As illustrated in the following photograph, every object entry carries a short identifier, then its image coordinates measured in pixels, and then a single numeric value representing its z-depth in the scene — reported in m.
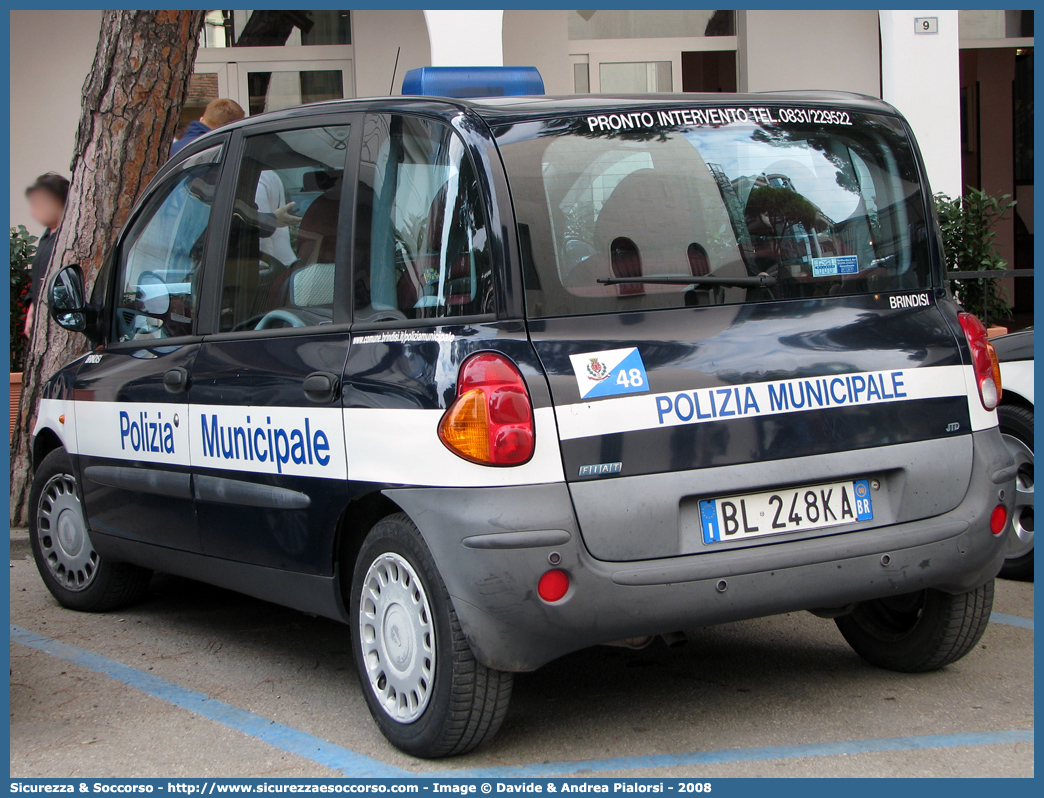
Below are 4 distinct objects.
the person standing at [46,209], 7.91
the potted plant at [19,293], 9.29
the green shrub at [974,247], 9.26
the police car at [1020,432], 5.23
